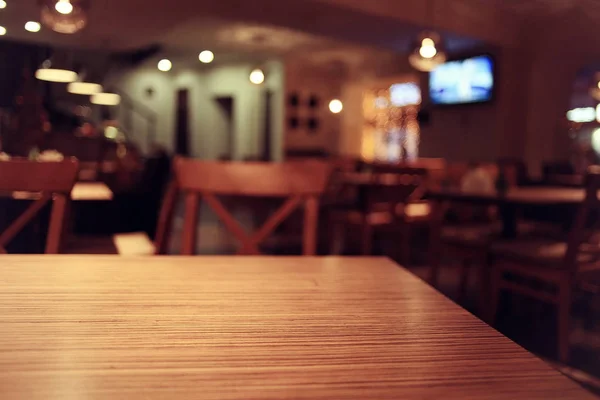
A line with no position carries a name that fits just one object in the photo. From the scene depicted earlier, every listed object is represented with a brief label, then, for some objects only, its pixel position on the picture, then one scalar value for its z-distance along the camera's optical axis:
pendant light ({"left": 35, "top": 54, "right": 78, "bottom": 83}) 2.87
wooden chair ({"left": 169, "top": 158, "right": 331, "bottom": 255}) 1.57
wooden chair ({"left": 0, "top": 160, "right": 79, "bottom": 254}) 1.43
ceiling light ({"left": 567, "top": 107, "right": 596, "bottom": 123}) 7.58
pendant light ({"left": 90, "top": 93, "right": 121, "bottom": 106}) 7.38
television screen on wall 7.65
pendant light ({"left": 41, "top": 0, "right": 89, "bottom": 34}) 3.43
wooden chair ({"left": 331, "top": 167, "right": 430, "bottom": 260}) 4.49
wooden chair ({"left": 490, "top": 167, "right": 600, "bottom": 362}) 2.55
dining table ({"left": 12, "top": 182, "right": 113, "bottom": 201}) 2.37
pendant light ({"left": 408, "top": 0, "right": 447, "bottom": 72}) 5.65
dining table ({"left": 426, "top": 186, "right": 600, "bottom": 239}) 2.98
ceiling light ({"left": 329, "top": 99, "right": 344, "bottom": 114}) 8.68
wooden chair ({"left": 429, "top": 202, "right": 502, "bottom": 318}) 3.26
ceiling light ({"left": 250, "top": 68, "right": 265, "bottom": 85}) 8.73
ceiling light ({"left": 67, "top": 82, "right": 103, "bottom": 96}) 4.09
